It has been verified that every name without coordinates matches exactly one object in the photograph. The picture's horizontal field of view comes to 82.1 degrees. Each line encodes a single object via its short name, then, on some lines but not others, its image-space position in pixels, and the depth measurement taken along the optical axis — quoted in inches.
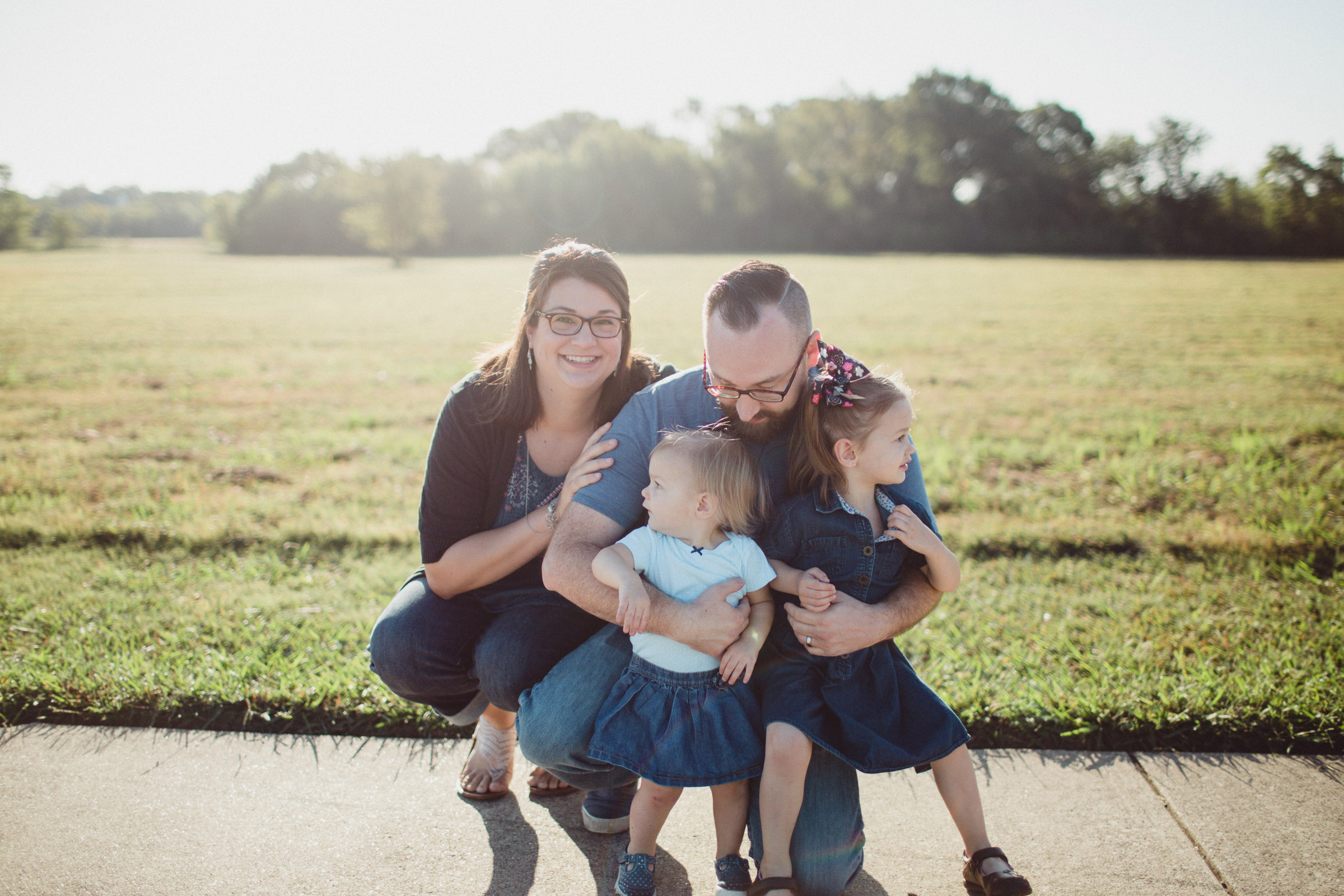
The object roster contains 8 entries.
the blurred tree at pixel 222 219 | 2207.2
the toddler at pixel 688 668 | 76.8
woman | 91.8
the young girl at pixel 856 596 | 76.2
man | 78.5
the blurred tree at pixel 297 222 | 2164.1
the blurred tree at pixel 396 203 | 1700.3
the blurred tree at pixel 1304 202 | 1406.3
